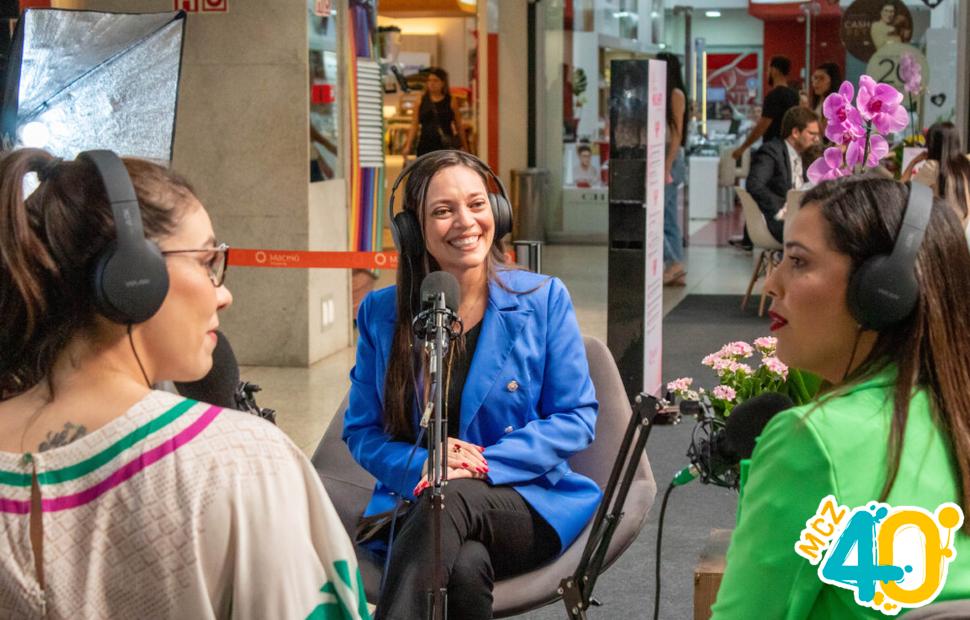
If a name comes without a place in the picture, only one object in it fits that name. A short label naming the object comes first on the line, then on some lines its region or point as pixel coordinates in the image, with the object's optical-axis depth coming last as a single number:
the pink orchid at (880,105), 3.37
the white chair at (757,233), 8.97
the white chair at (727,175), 16.20
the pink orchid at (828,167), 3.41
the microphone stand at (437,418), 2.31
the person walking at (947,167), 5.45
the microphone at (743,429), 2.01
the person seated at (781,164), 8.96
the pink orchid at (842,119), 3.34
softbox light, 4.28
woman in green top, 1.51
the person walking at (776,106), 10.60
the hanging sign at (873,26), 11.74
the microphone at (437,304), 2.35
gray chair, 2.84
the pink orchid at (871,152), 3.32
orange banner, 5.69
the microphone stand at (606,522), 2.18
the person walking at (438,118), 10.98
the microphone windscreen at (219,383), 2.56
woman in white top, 1.32
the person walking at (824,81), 11.31
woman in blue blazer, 2.85
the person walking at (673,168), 9.78
